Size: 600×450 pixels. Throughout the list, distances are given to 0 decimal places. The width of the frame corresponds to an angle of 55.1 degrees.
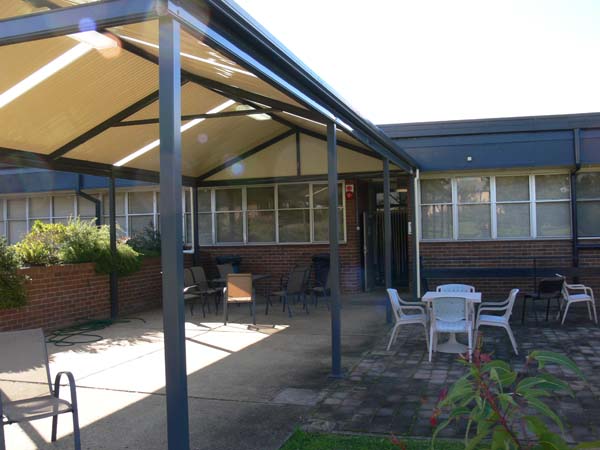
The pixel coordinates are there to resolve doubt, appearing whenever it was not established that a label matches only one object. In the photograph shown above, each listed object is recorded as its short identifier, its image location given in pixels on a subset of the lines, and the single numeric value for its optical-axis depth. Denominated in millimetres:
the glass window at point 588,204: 12125
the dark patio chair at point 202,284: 10953
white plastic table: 7242
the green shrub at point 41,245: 9195
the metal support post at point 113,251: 10617
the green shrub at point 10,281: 8172
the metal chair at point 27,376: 3973
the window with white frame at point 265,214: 13656
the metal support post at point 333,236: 6408
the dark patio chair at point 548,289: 8977
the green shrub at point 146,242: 12711
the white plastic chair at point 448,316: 7004
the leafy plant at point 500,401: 1477
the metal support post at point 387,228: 9609
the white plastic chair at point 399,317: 7496
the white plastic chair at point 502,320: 7201
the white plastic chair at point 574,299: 9078
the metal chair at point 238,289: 9641
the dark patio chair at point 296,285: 10543
